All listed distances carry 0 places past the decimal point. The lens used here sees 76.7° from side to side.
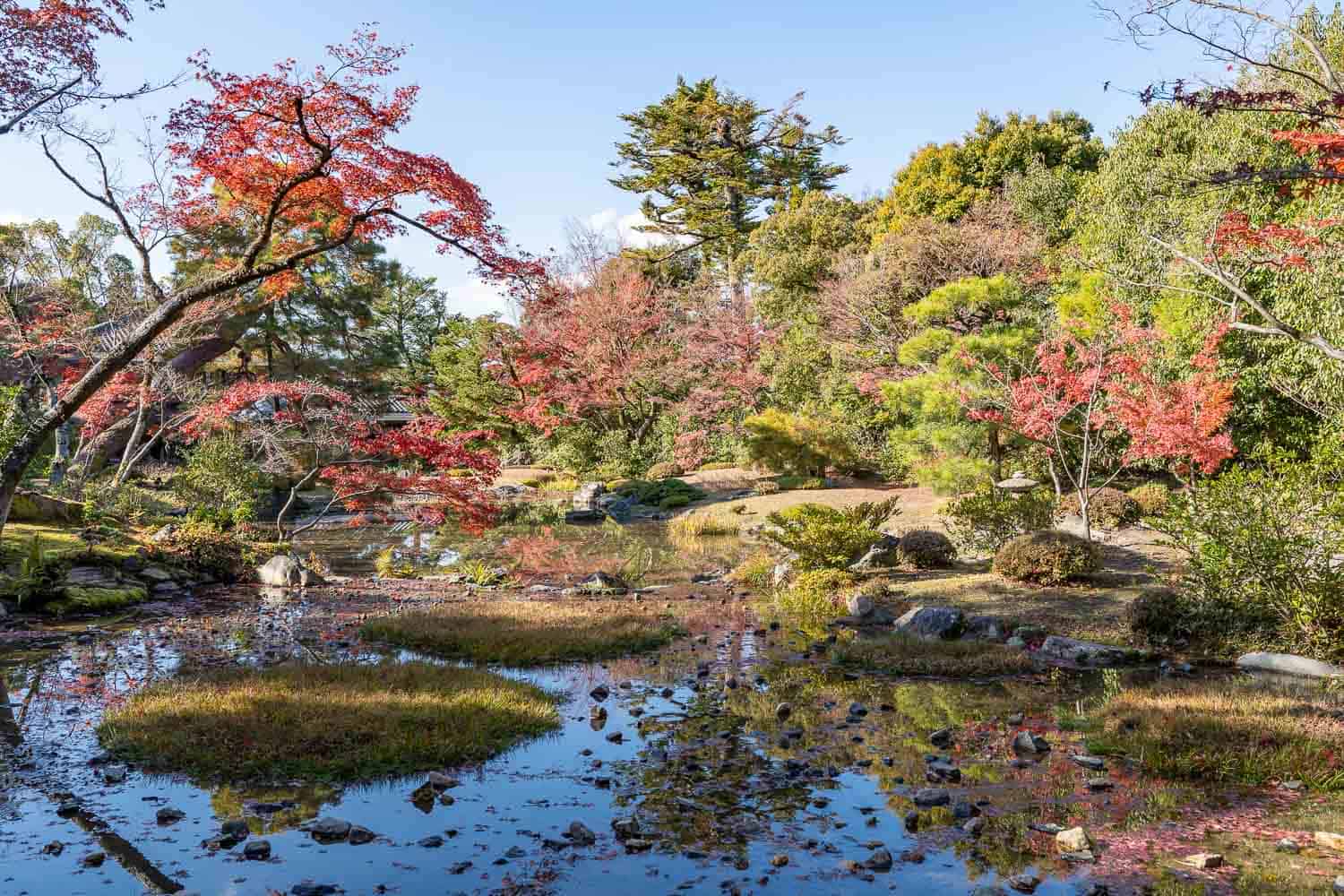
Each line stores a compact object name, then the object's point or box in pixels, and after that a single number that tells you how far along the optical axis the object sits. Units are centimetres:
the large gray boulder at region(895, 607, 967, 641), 980
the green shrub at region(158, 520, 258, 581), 1381
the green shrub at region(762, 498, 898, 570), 1302
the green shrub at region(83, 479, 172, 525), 1457
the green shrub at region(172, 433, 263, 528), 1642
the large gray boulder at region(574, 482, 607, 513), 2567
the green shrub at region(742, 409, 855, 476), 2438
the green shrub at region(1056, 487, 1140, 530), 1588
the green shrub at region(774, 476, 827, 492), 2433
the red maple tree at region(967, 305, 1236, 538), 1396
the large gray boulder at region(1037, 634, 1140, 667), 877
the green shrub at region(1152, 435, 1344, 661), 804
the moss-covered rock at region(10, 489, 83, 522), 1460
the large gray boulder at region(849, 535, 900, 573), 1363
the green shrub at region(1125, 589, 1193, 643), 908
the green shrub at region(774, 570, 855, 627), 1151
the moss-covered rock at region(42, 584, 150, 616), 1117
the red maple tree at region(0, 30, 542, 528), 841
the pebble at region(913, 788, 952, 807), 534
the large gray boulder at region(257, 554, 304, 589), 1380
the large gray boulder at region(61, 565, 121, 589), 1187
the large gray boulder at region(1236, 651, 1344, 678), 757
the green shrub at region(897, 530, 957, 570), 1348
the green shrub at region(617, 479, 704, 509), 2533
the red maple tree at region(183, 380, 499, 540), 1388
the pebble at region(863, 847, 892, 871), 453
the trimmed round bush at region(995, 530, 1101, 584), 1145
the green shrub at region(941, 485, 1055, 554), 1308
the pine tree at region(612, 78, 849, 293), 3744
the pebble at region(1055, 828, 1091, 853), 466
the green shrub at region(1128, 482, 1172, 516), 1614
